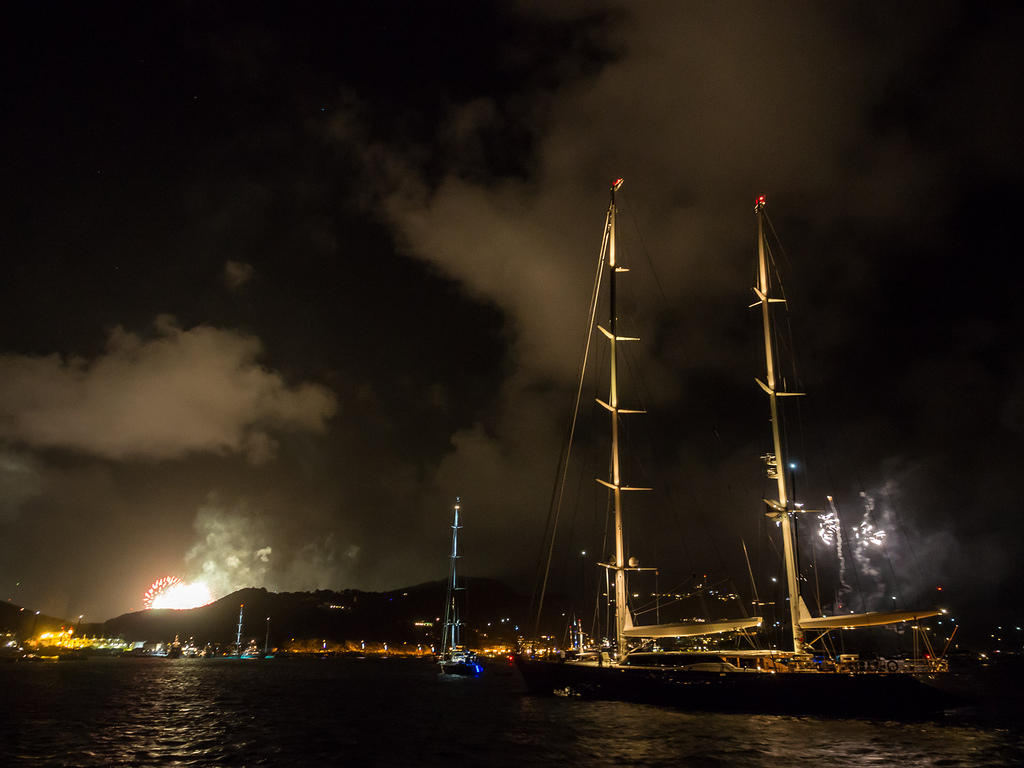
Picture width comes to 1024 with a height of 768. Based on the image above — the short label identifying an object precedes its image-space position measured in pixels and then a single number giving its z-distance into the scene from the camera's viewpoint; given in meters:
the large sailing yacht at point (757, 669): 37.78
